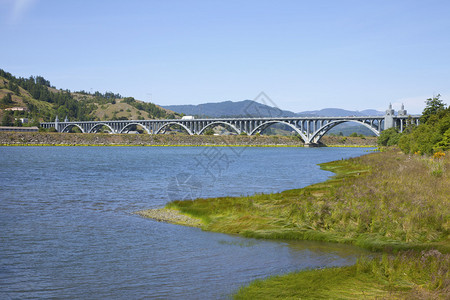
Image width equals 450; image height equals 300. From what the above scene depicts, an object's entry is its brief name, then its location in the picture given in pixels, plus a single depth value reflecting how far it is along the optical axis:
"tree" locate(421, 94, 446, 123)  90.25
